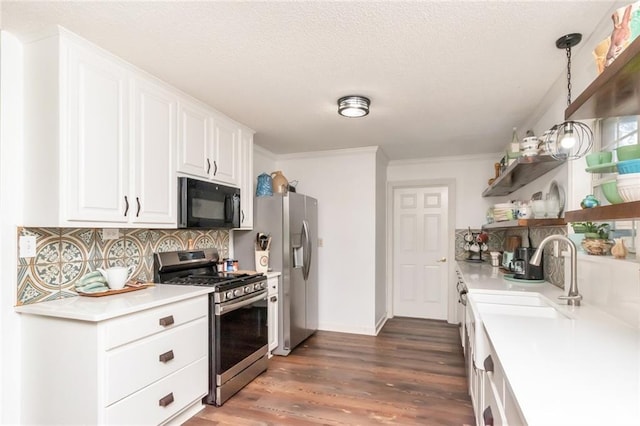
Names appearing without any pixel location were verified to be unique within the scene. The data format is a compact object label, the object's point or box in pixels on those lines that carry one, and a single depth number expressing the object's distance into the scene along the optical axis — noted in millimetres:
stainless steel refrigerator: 3619
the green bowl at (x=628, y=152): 1193
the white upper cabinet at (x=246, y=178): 3412
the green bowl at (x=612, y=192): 1175
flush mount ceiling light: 2650
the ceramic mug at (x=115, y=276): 2273
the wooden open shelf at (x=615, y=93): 953
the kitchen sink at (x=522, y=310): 1895
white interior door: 5000
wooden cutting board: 2156
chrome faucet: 1925
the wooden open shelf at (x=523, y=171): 2385
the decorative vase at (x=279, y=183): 3869
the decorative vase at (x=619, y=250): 1687
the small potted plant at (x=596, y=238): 1854
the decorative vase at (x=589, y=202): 1630
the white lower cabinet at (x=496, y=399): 1019
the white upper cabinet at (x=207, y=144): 2682
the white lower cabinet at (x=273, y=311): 3484
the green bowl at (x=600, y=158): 1516
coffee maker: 2793
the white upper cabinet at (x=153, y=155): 2277
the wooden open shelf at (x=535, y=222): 2352
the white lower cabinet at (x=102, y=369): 1766
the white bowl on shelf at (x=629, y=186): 1029
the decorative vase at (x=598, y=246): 1847
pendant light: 1785
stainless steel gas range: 2553
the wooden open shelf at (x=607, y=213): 945
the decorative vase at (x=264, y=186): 3756
